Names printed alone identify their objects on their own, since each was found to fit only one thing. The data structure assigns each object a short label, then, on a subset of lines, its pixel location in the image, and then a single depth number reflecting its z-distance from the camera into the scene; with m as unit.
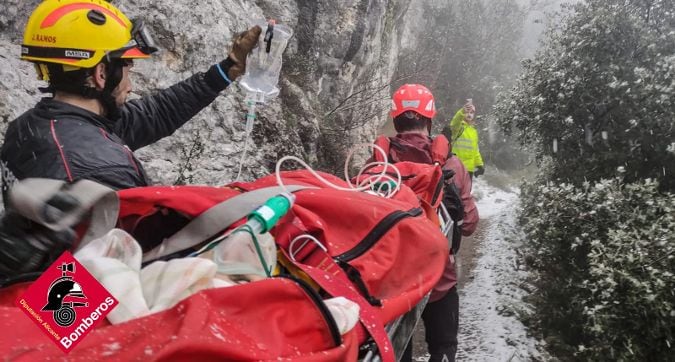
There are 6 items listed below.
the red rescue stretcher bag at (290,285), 1.04
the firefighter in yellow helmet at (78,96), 1.87
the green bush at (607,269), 4.56
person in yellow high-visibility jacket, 9.09
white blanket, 1.17
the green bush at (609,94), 6.18
